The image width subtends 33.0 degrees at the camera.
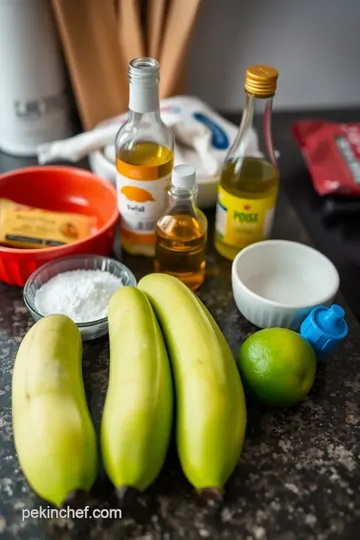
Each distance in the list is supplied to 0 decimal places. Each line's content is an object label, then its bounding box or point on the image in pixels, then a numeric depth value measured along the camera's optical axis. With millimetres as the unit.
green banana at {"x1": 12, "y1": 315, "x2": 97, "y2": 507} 474
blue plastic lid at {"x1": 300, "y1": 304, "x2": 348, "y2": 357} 614
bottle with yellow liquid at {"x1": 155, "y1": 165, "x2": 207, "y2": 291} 714
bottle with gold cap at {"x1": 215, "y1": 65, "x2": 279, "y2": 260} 731
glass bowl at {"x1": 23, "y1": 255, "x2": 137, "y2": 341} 655
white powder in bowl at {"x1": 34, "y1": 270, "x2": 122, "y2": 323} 667
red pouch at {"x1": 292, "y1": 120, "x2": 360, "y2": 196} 893
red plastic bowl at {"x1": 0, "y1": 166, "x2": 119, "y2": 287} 817
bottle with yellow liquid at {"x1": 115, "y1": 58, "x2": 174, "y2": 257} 701
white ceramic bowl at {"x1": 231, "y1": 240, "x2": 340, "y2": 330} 671
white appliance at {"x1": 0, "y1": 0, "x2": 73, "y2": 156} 840
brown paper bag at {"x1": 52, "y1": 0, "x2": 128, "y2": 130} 852
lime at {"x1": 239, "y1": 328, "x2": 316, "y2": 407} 577
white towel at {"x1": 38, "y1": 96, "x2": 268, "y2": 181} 833
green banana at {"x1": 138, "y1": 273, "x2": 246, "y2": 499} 495
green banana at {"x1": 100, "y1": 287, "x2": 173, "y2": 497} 488
